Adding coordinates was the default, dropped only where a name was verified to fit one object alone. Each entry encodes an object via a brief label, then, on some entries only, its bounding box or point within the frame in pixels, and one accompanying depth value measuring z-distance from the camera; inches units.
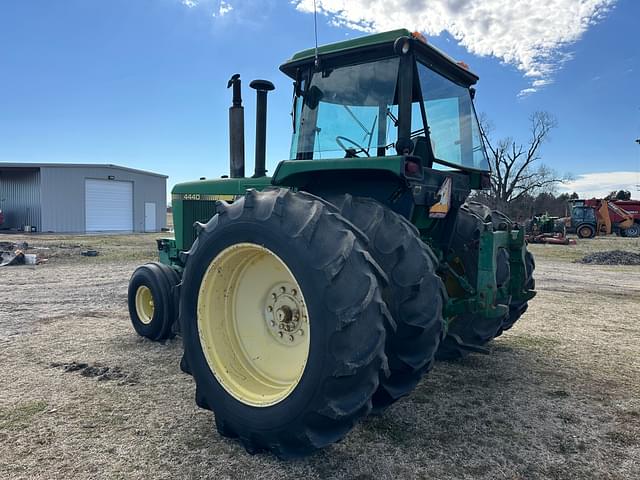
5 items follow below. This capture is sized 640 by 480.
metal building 1080.2
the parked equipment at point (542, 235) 870.4
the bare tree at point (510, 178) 1697.8
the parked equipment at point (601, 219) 1153.4
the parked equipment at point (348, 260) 92.4
